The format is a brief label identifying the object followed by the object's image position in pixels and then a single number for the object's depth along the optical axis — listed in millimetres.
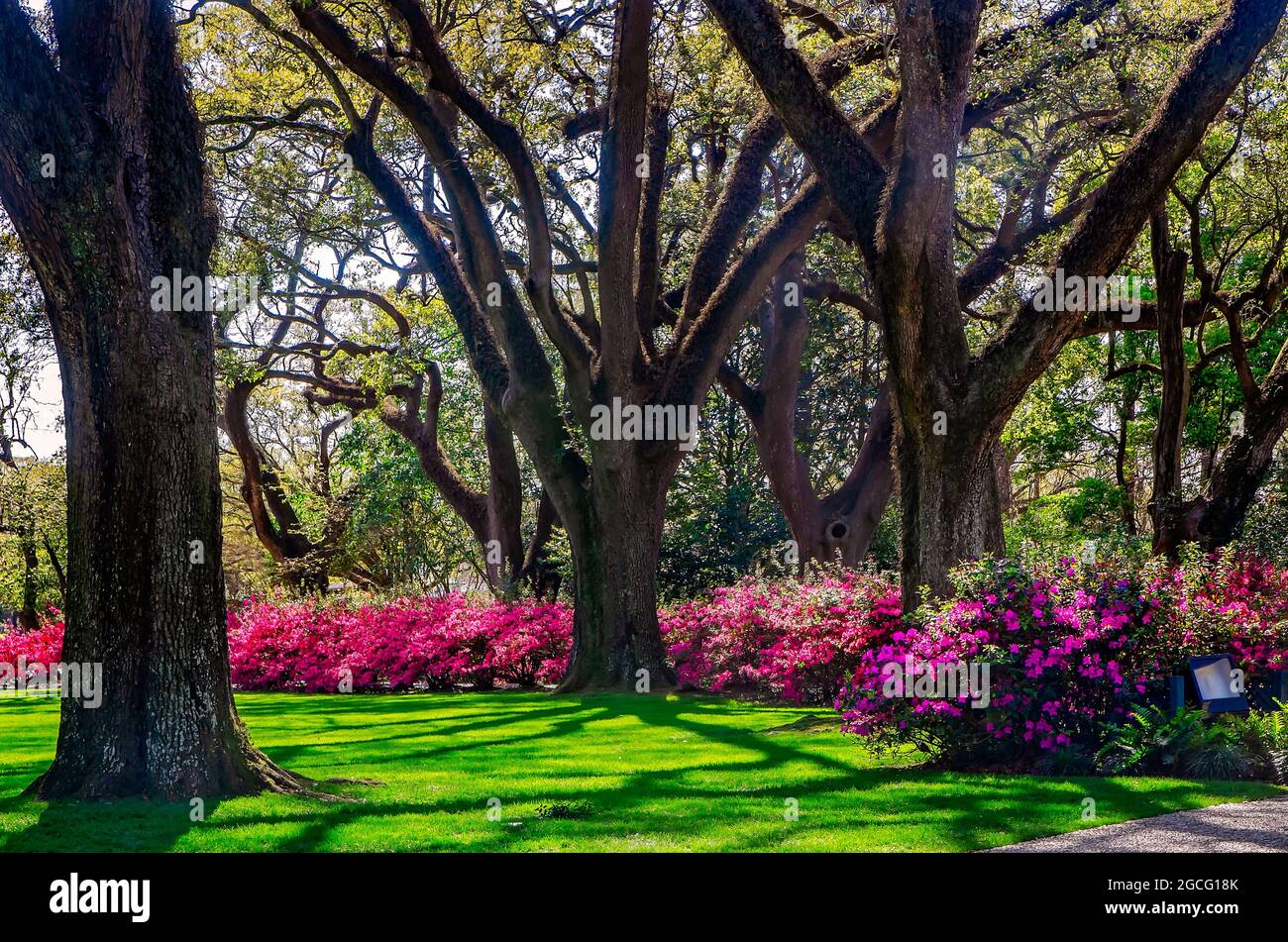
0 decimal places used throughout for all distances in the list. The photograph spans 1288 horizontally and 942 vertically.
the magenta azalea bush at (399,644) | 19734
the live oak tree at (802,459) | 20625
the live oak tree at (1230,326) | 15383
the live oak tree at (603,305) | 15141
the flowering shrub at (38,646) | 25391
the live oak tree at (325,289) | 18141
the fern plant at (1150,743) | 8711
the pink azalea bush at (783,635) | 13734
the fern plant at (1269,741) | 8516
